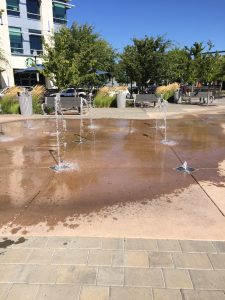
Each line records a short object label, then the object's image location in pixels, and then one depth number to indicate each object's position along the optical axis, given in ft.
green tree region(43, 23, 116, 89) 40.29
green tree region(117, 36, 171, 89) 48.54
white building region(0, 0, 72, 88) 84.77
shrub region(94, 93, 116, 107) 45.09
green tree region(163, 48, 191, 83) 50.71
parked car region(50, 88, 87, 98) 53.26
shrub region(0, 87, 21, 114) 37.87
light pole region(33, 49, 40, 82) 83.93
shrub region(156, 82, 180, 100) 50.05
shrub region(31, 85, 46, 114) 37.76
